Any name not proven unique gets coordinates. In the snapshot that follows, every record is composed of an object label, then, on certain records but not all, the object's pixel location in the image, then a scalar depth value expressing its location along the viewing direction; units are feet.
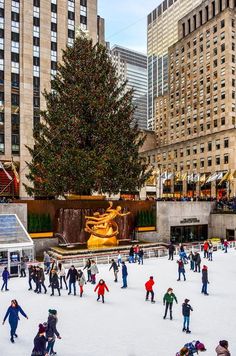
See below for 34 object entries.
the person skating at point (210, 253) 94.07
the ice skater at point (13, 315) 40.29
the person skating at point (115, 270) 70.44
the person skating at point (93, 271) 68.69
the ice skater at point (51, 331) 36.52
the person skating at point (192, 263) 80.69
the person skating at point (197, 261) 78.74
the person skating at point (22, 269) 76.62
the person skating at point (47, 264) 78.48
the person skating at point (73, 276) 61.30
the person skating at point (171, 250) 96.28
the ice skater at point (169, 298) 48.16
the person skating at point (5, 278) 62.95
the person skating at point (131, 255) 92.07
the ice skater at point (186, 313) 43.21
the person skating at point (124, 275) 64.80
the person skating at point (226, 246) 106.90
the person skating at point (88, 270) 70.12
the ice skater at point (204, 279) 59.29
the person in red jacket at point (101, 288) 56.15
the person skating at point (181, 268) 70.56
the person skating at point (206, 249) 97.28
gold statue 107.04
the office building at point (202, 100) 240.12
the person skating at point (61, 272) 65.93
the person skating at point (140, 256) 89.61
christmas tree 115.34
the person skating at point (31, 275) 63.71
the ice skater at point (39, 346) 31.49
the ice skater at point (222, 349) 28.56
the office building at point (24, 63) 195.00
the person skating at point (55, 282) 59.67
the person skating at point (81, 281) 60.21
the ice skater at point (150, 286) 56.37
